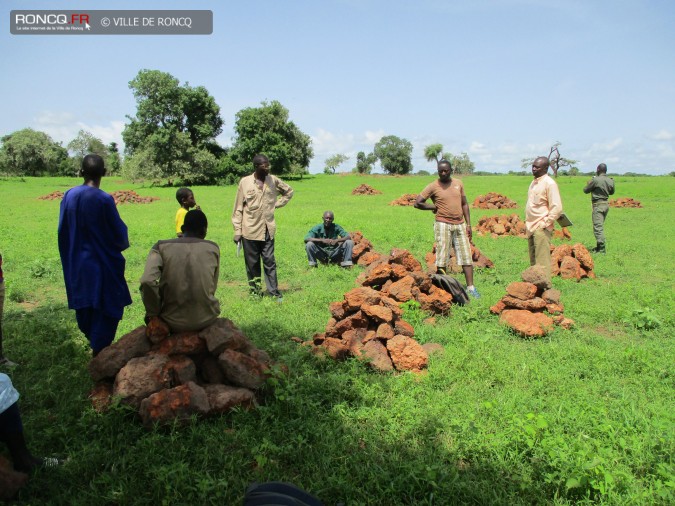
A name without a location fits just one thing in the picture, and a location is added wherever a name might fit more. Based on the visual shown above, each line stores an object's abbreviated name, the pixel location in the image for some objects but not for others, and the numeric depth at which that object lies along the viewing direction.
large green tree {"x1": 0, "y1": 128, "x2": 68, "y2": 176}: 54.56
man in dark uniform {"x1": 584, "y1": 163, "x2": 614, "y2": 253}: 11.33
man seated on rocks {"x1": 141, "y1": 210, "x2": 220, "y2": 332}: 3.96
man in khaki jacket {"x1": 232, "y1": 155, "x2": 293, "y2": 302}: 7.03
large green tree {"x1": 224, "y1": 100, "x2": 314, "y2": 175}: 45.31
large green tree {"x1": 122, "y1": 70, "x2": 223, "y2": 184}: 40.81
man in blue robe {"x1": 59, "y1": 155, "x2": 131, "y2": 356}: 4.15
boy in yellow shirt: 6.80
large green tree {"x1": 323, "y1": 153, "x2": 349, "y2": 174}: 100.25
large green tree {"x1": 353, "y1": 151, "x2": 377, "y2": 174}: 90.06
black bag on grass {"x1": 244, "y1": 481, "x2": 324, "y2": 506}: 1.96
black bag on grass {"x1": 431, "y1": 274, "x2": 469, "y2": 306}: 6.71
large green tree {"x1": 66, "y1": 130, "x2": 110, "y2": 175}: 74.00
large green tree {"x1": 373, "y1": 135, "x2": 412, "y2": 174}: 84.31
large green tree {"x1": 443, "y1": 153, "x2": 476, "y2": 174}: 90.69
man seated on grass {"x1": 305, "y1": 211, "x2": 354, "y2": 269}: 9.51
